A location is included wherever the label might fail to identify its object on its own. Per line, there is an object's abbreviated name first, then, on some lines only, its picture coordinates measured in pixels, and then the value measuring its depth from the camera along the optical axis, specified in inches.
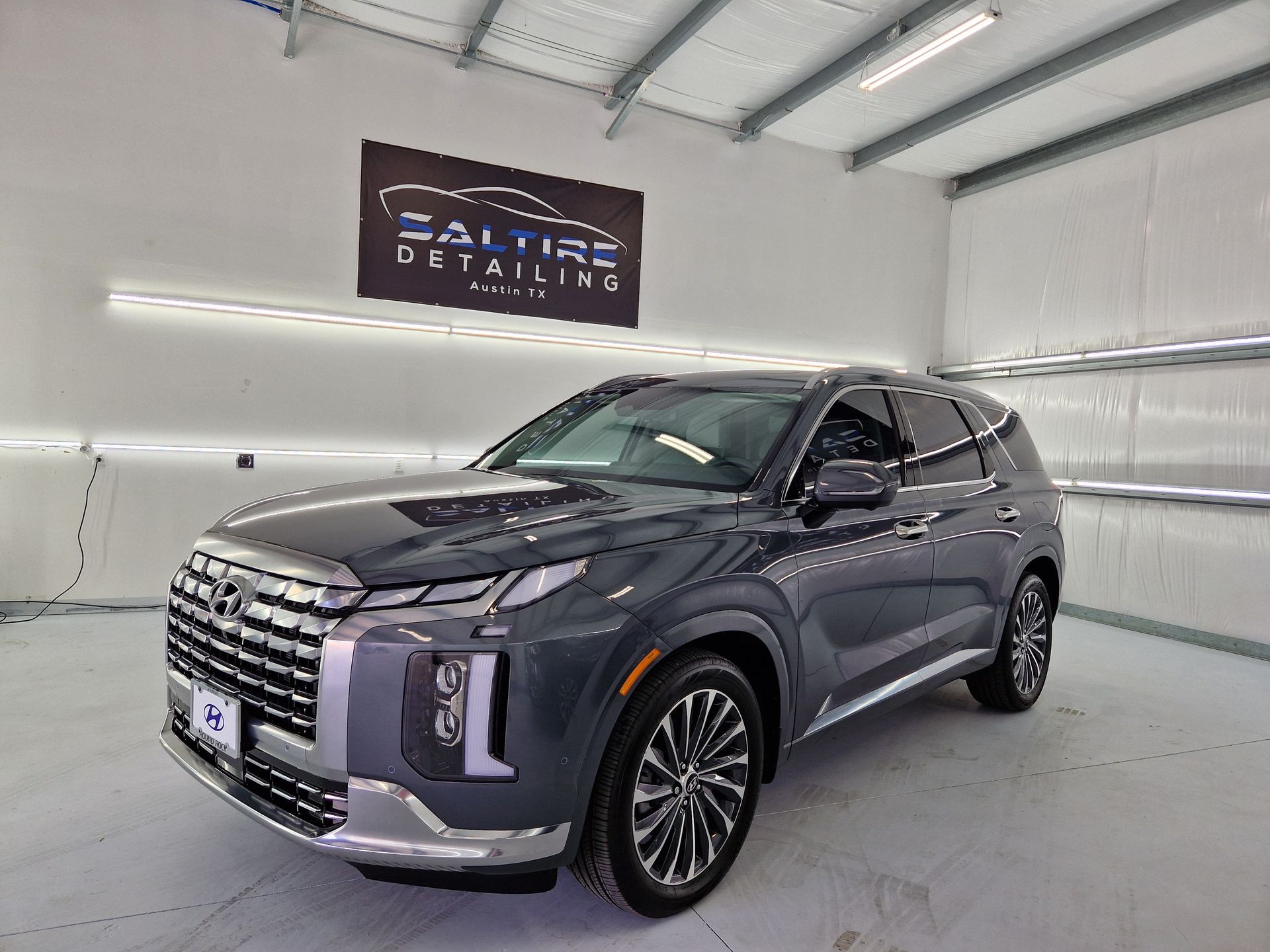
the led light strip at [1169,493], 220.4
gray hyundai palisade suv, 65.9
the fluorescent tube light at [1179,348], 220.5
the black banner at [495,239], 232.7
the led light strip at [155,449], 201.2
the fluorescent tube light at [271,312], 207.8
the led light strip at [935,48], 192.4
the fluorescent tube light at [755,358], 283.1
